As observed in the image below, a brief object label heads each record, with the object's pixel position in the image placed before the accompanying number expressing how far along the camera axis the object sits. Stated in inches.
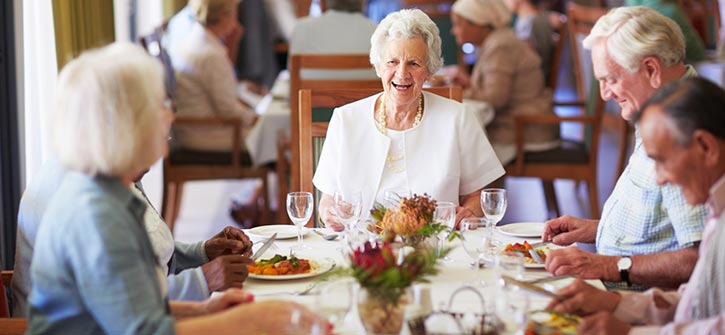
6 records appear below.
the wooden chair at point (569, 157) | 201.9
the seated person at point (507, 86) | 207.8
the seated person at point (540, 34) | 275.3
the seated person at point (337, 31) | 204.1
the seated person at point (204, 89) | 204.4
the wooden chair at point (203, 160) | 199.8
